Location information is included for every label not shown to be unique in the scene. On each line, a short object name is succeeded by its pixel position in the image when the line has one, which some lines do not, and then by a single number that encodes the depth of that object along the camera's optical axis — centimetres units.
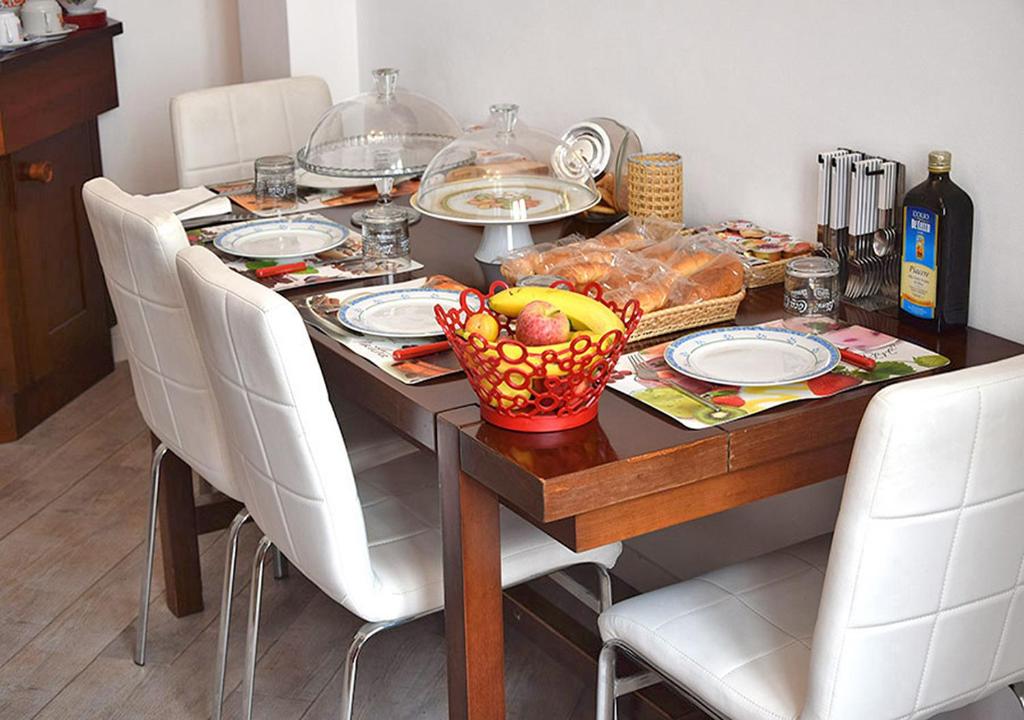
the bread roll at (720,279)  182
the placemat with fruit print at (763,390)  151
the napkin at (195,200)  252
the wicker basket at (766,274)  196
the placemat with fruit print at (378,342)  169
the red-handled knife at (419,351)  174
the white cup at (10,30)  323
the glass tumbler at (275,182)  262
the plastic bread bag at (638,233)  201
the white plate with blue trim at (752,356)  158
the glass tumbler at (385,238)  219
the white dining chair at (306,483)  158
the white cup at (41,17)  337
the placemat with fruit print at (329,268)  211
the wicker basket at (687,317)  177
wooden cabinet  328
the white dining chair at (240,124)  294
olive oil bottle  173
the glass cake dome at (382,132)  246
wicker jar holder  218
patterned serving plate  206
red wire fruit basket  142
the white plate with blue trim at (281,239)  223
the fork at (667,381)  150
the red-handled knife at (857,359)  163
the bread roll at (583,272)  186
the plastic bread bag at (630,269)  184
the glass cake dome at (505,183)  208
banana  150
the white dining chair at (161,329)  194
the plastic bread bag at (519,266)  192
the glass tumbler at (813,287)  183
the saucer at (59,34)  338
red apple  145
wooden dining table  140
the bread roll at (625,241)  200
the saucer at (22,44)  324
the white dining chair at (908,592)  124
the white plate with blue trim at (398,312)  181
